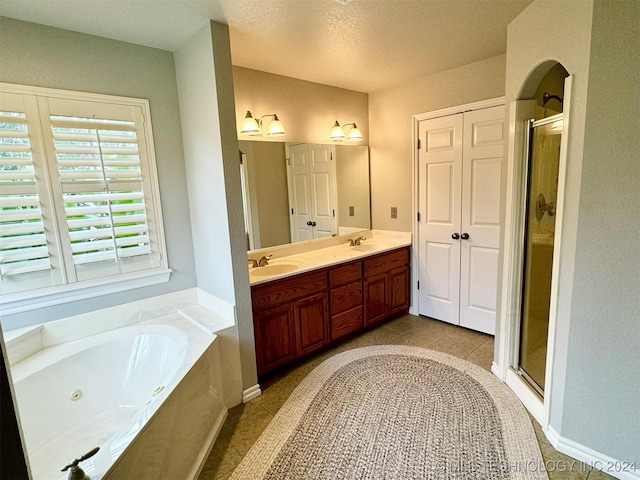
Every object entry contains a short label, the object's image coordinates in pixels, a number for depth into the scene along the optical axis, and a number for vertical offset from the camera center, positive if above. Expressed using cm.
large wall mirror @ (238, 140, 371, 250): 289 +0
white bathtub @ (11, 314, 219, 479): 177 -106
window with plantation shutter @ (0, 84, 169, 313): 191 +4
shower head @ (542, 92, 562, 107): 227 +57
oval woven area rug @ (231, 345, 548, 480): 175 -144
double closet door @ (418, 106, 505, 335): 297 -28
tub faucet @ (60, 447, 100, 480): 110 -89
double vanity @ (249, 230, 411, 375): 252 -86
